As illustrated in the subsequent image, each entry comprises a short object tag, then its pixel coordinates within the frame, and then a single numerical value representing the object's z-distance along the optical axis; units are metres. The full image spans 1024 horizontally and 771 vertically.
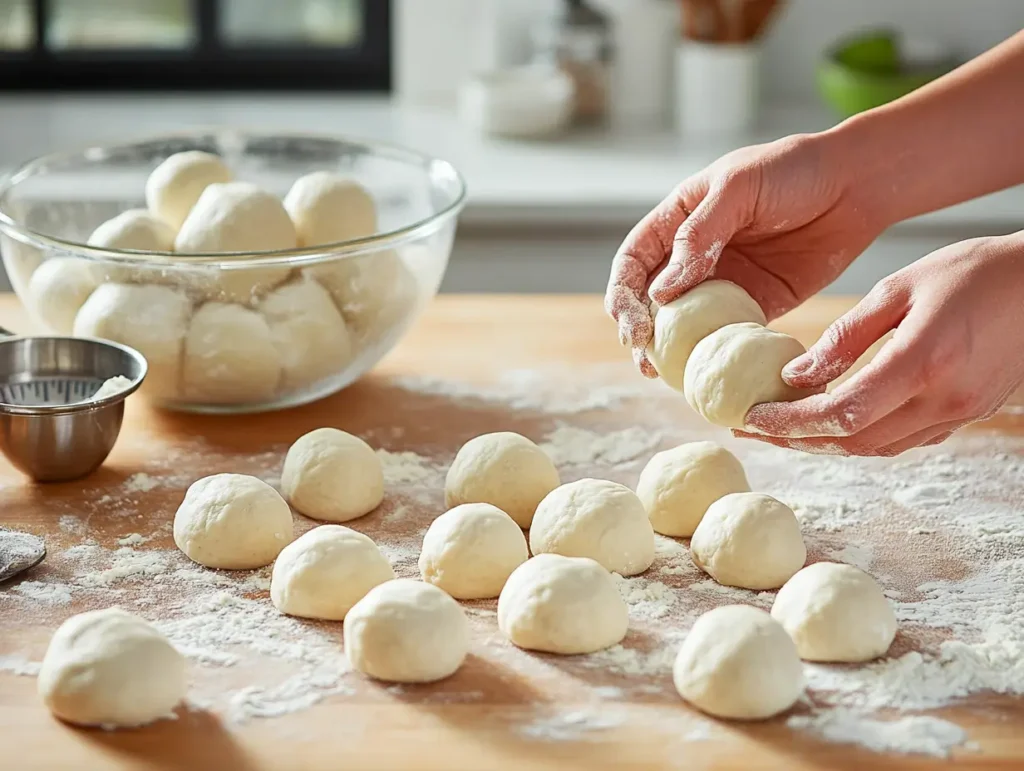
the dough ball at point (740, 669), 1.07
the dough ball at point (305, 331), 1.58
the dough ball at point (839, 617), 1.16
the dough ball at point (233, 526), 1.32
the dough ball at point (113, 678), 1.06
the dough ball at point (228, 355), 1.56
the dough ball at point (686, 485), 1.41
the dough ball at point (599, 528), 1.31
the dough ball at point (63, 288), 1.61
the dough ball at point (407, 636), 1.12
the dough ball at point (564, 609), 1.17
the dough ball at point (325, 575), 1.23
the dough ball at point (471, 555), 1.28
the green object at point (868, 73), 2.70
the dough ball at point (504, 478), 1.44
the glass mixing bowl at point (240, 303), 1.56
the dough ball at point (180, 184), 1.69
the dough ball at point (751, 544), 1.29
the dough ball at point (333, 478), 1.42
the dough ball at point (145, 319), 1.56
